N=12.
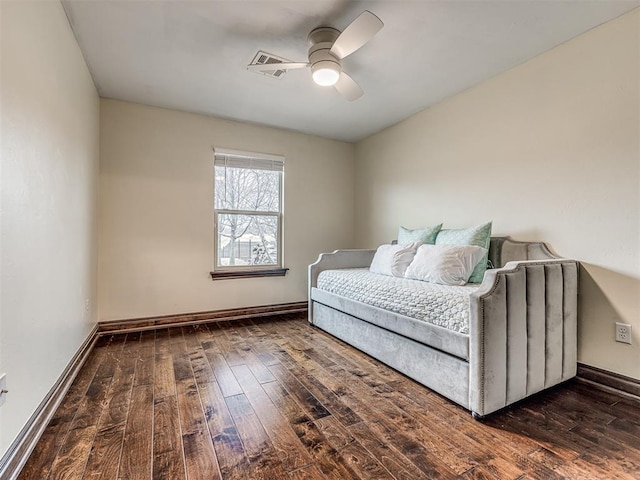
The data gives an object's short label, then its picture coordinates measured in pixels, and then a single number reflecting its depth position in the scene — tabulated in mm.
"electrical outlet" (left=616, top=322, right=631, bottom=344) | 1868
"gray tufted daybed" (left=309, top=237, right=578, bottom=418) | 1592
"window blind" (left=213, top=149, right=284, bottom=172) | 3627
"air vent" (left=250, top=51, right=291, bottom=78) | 2318
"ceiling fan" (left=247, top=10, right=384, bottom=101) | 1826
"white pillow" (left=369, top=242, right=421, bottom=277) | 2807
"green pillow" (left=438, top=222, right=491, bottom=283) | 2389
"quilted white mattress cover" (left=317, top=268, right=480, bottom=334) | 1785
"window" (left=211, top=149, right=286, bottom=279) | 3643
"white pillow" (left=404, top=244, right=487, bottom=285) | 2314
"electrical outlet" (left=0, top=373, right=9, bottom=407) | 1131
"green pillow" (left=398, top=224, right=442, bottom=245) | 2958
